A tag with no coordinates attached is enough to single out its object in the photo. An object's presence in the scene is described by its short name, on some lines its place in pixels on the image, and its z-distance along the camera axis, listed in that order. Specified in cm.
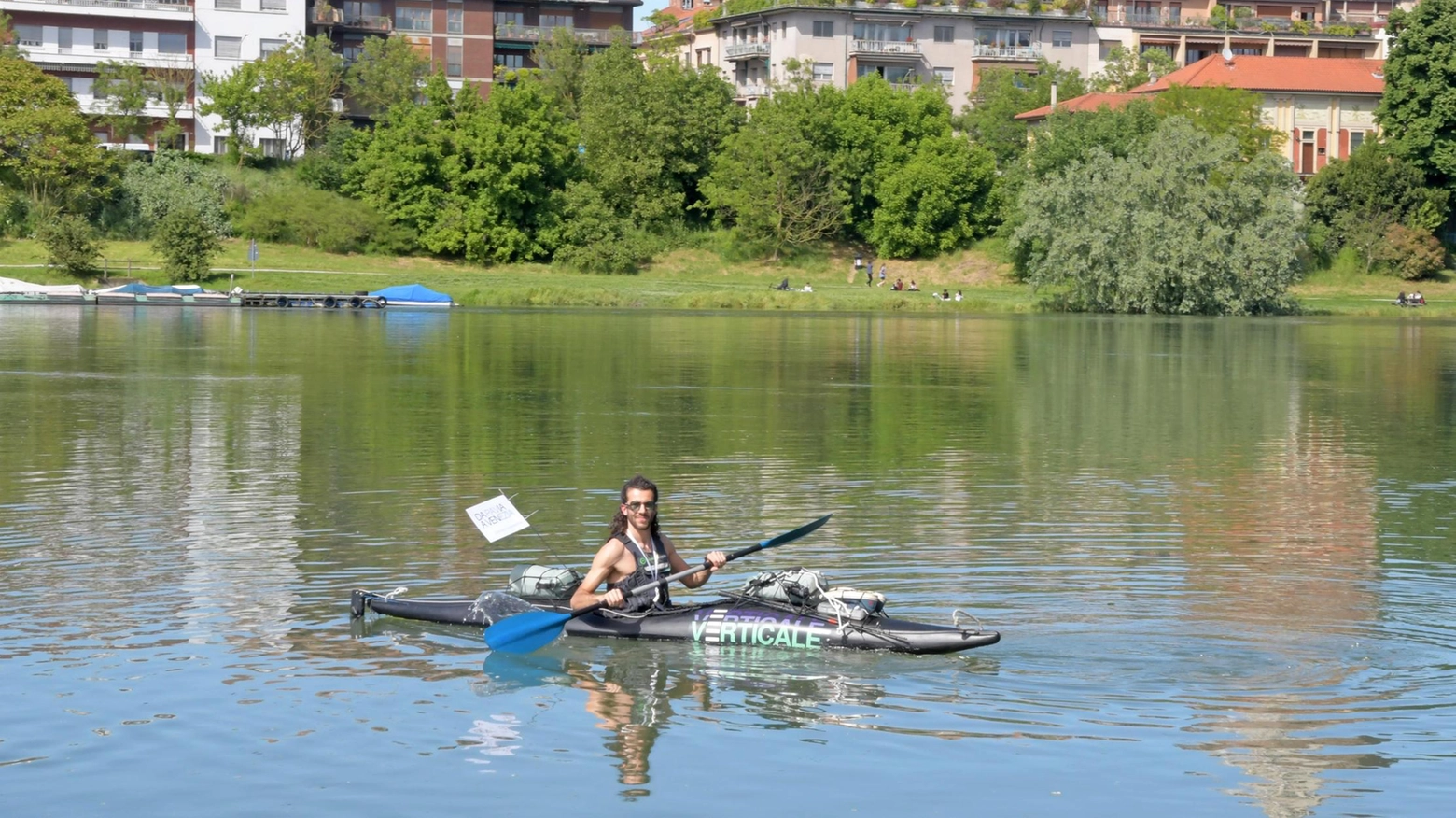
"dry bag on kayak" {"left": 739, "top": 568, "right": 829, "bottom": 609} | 1683
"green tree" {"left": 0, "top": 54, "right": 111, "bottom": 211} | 10494
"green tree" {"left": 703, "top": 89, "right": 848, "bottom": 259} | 11712
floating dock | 8894
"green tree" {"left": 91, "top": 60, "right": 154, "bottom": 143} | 11838
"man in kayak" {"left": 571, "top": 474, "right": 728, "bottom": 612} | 1700
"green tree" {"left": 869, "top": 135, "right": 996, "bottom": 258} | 11706
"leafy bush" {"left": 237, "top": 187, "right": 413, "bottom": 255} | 10819
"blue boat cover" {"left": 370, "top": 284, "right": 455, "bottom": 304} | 9269
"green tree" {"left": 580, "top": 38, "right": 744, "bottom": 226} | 11875
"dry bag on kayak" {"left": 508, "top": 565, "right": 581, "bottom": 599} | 1769
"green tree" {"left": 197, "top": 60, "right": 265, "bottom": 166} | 11638
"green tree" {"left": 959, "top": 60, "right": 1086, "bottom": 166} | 13375
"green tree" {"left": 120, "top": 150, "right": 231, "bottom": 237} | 10712
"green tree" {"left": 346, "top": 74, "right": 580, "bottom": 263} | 11050
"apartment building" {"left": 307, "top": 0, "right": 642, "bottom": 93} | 14062
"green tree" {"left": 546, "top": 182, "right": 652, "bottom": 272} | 11188
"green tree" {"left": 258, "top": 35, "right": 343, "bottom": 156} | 11788
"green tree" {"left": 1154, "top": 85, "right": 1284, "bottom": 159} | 11400
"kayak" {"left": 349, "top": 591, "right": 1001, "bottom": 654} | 1625
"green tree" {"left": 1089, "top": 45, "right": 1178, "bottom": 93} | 14462
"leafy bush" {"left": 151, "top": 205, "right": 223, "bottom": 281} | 9450
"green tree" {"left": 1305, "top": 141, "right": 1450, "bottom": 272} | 11206
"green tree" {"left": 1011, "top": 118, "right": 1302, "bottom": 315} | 8875
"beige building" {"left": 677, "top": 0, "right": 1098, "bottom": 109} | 14550
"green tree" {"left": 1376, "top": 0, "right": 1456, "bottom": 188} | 11338
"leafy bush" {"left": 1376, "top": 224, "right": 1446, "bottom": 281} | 11050
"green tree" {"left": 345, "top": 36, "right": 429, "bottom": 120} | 12800
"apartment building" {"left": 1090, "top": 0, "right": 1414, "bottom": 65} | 15650
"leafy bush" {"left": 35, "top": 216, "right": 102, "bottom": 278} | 9306
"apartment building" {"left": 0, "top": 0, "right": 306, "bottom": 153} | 12338
